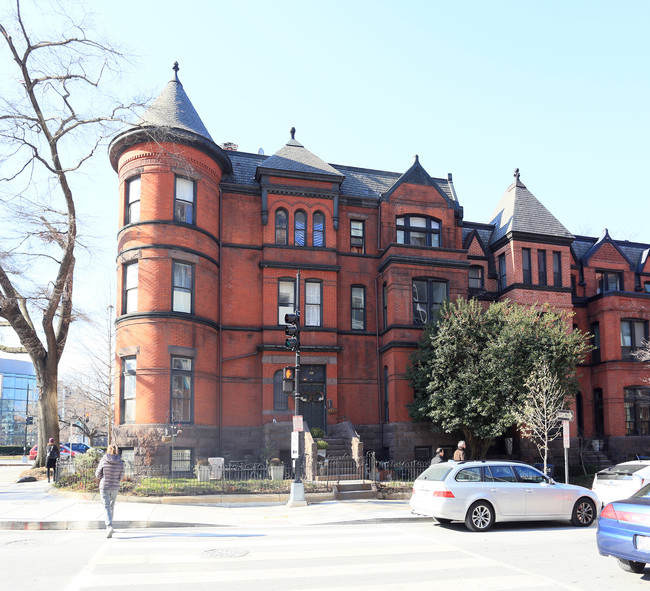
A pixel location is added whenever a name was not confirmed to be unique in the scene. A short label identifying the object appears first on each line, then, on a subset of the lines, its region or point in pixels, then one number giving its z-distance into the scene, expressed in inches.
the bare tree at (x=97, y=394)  1595.7
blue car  337.1
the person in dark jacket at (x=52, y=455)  953.3
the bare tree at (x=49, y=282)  1015.0
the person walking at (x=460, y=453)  679.7
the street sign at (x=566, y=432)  716.0
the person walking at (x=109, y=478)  512.4
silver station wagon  527.8
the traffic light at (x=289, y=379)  715.4
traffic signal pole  692.1
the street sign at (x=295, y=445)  696.2
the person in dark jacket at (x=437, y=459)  690.2
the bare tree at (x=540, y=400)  866.1
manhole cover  413.7
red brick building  947.3
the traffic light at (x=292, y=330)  713.0
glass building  4611.2
